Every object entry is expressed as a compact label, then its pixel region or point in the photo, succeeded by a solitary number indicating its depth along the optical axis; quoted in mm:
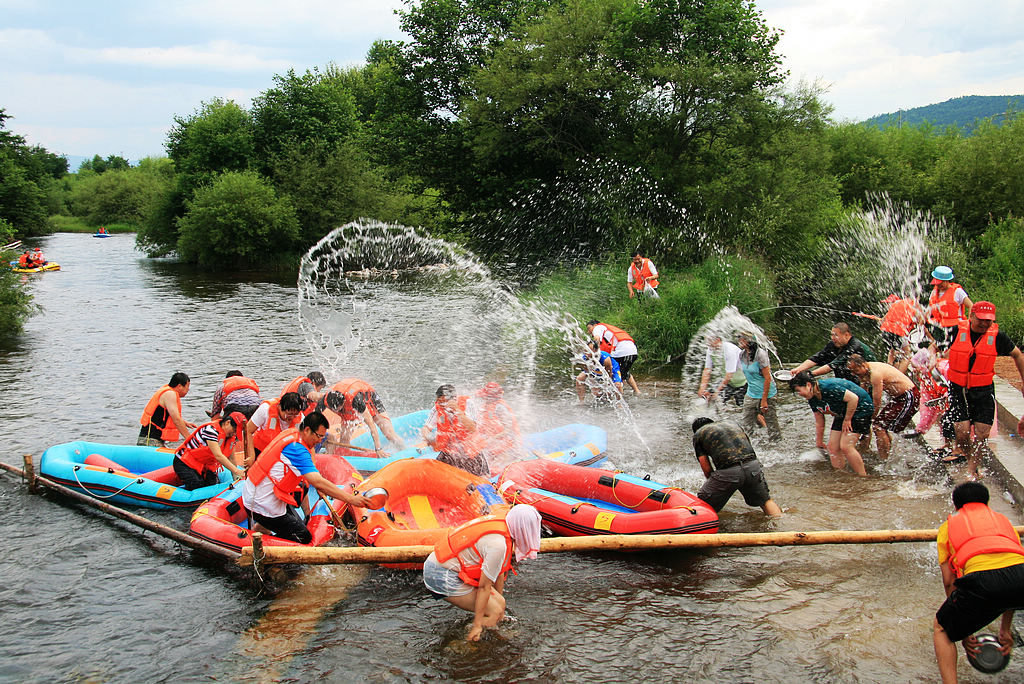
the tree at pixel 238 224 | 38000
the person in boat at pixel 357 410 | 9656
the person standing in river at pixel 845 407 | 8781
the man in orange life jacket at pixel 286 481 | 6742
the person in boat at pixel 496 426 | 9227
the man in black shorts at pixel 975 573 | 4699
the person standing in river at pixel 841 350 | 9250
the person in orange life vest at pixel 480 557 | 5551
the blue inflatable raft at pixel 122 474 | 8766
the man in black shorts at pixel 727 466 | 7480
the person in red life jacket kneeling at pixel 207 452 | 8461
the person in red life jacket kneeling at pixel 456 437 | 8414
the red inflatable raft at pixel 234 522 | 7410
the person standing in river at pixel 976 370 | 8133
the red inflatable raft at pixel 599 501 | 7227
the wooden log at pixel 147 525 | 7418
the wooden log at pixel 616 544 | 6578
